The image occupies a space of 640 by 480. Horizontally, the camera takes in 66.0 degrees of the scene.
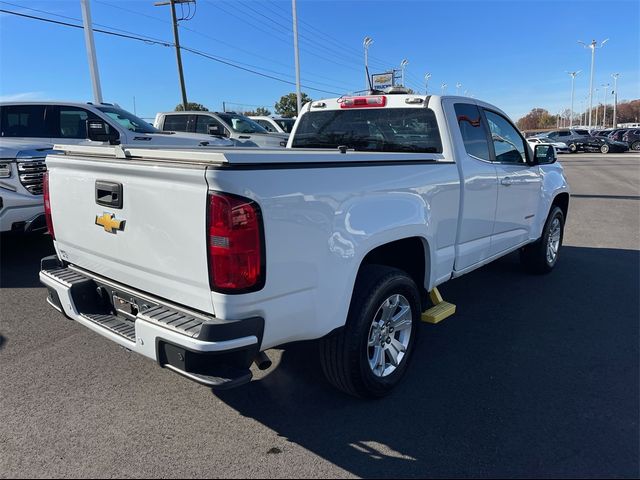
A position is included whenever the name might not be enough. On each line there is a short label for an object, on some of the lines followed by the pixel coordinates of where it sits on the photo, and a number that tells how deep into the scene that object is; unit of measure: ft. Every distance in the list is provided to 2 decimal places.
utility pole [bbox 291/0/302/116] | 93.15
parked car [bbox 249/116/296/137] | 59.72
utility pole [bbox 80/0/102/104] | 46.37
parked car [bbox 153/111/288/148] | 45.39
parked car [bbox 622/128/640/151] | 117.19
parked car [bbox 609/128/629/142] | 116.72
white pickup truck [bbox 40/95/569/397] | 7.62
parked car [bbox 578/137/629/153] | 110.42
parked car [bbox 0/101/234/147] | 26.63
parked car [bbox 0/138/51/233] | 19.10
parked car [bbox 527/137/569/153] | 112.78
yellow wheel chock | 12.20
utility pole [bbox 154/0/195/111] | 87.97
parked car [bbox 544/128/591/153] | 116.67
